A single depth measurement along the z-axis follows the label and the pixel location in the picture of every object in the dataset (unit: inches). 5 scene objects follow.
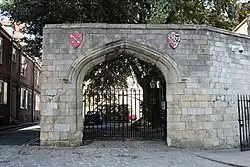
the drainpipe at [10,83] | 958.1
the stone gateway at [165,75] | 477.7
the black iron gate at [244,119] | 511.2
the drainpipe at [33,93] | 1312.7
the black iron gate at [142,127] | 577.6
